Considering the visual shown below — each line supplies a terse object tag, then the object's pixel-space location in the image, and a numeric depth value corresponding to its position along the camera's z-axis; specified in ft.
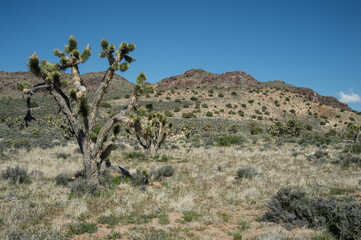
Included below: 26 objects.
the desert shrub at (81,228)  16.47
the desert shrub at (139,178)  29.84
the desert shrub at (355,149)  57.03
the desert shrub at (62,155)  49.20
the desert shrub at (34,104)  169.99
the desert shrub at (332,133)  129.97
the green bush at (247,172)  34.35
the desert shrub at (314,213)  15.52
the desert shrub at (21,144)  60.75
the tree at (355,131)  81.10
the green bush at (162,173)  33.45
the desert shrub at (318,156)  47.21
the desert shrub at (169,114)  165.68
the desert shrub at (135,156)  51.85
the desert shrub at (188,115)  166.61
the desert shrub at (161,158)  49.93
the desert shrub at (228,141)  82.23
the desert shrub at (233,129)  125.80
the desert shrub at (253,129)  123.95
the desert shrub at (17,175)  28.12
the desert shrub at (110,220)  18.24
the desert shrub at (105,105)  168.35
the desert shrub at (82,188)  24.06
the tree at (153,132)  54.65
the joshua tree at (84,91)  25.18
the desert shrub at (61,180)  28.09
